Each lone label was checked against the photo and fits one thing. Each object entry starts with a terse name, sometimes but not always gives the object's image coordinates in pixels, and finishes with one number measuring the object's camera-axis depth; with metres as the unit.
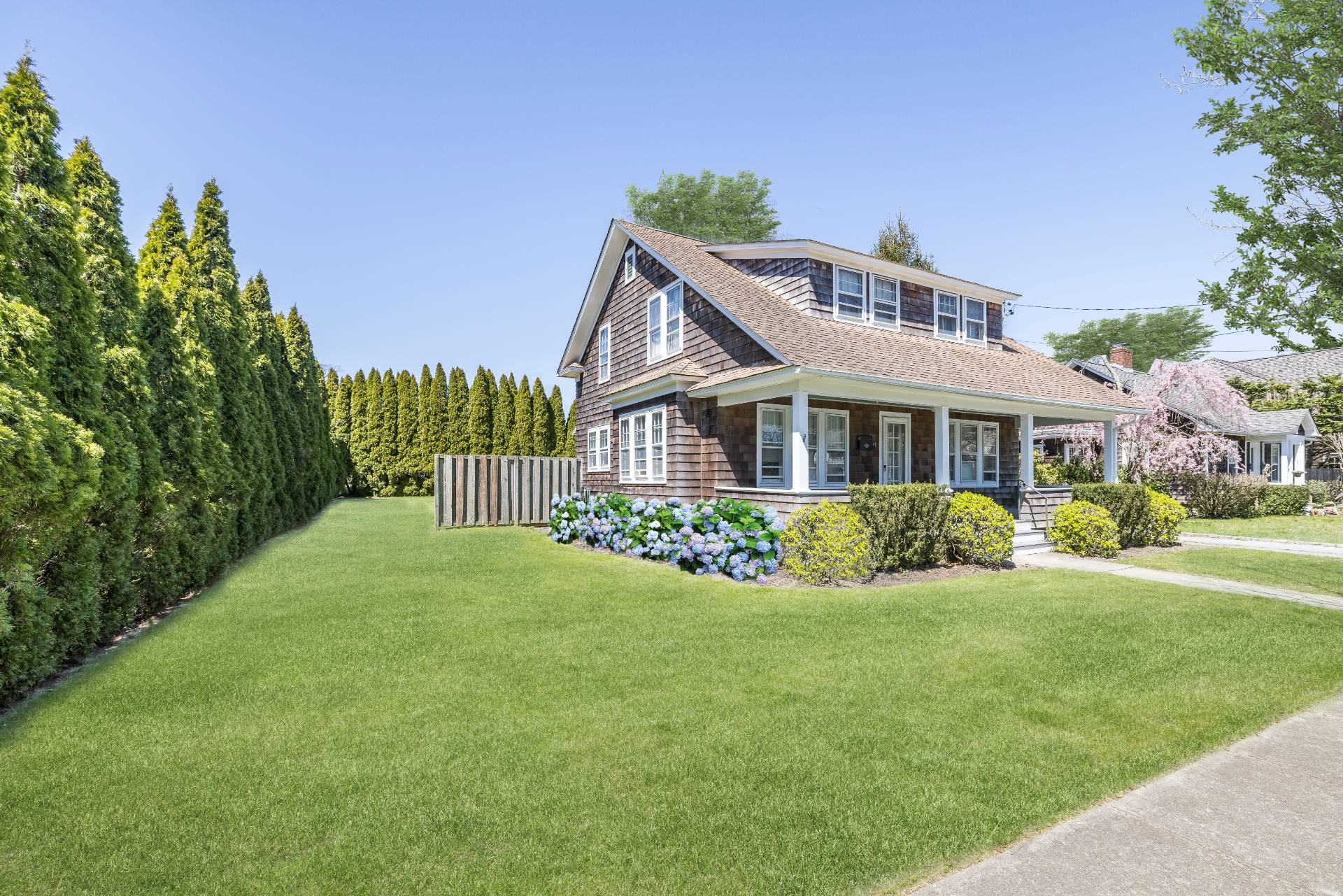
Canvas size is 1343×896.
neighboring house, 24.80
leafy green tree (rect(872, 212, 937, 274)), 32.12
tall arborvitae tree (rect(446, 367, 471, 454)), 27.92
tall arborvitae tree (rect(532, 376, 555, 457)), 28.81
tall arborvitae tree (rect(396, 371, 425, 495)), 27.34
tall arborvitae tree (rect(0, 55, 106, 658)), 4.94
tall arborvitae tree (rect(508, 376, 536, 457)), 28.62
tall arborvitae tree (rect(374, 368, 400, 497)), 27.09
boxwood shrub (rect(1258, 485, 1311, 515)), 21.41
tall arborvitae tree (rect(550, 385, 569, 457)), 29.52
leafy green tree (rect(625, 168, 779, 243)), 37.72
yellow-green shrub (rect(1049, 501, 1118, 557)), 11.20
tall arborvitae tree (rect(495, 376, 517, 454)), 28.58
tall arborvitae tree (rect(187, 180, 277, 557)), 9.92
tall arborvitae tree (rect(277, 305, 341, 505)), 18.28
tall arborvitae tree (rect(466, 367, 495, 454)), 28.12
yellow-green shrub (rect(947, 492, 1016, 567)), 9.87
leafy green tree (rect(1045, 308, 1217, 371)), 49.06
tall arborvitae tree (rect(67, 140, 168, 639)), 5.75
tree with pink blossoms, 21.66
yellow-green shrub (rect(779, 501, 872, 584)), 8.70
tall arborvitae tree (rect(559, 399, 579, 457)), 29.11
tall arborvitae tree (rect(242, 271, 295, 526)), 13.52
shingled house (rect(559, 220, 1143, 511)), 11.27
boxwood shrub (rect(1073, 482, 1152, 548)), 12.28
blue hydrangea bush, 9.28
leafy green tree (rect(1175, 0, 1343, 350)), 8.12
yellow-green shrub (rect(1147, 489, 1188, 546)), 12.48
